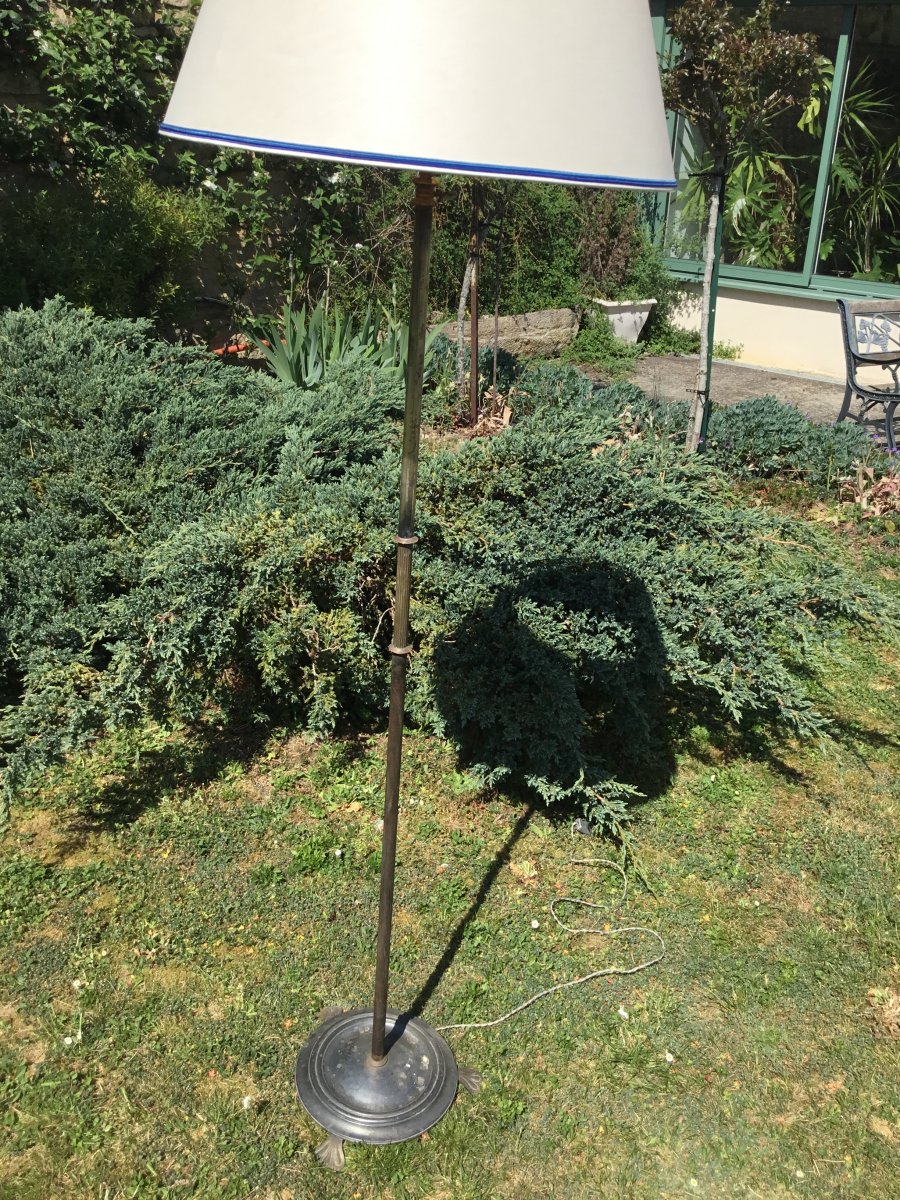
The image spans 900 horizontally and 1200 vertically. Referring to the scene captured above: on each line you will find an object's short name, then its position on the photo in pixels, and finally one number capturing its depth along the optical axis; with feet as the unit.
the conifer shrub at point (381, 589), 10.05
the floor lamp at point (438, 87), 4.70
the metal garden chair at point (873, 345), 20.74
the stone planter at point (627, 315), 30.37
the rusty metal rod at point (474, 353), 18.56
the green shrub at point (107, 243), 19.80
